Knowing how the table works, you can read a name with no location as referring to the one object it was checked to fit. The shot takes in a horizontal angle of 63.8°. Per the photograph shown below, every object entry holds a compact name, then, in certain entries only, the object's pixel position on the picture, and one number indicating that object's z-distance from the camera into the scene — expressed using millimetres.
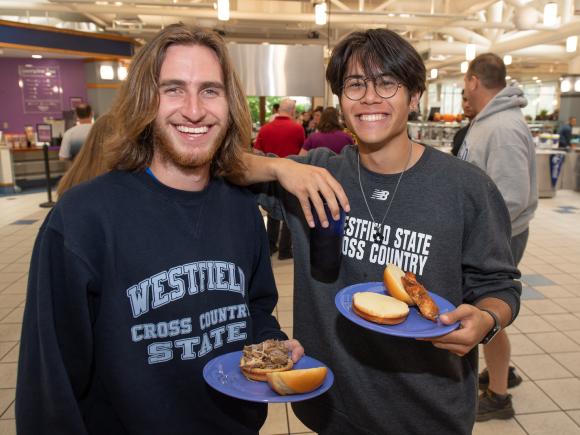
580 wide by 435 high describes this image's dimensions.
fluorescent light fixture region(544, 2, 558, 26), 7270
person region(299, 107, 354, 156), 5391
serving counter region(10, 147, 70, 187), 10219
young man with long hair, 1031
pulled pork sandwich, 1062
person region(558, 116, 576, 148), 10703
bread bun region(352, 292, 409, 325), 1030
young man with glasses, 1219
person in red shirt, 5531
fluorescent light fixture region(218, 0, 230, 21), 6440
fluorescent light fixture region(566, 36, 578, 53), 9195
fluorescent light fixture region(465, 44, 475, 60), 10148
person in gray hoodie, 2514
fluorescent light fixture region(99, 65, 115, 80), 12094
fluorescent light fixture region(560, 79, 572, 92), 13561
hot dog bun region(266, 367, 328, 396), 991
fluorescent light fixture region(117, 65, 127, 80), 12177
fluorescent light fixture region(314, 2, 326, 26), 6734
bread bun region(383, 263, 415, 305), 1099
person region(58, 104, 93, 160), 5785
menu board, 13031
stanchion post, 8594
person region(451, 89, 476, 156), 3221
